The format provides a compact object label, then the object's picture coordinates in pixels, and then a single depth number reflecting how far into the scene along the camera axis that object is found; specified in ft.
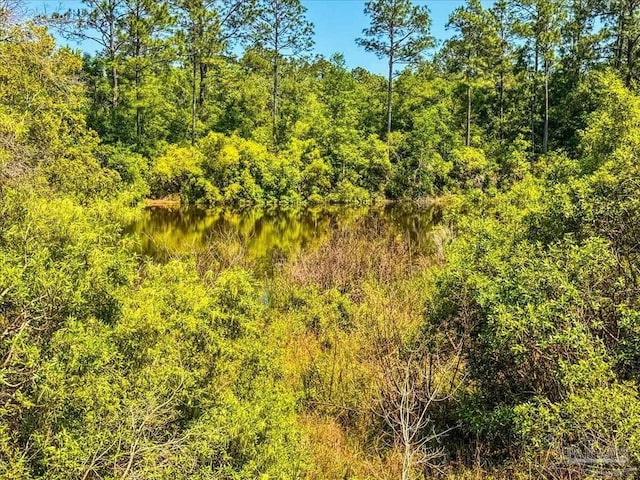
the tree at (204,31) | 103.35
